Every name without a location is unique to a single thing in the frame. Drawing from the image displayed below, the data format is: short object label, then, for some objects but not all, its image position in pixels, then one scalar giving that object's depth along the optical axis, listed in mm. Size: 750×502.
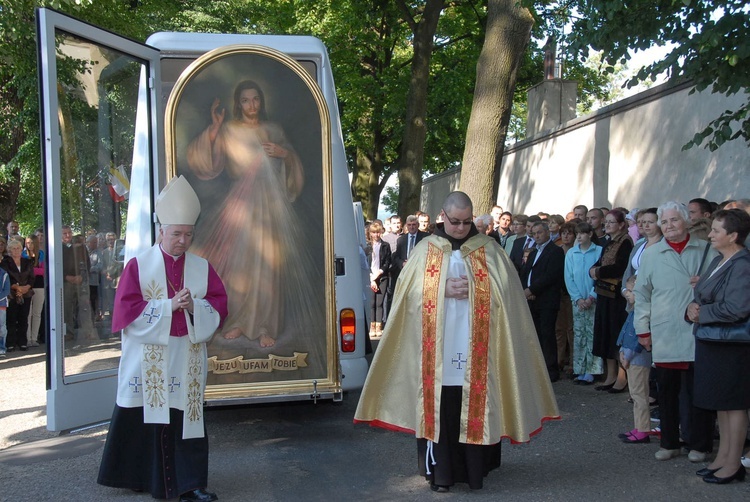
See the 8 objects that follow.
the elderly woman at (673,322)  6852
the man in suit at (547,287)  10773
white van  7629
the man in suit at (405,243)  14969
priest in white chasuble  6012
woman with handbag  6160
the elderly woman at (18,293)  15180
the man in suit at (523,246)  11571
